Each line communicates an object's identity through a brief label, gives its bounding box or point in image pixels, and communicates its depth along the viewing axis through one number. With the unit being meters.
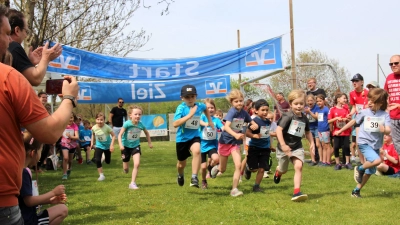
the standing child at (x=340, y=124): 11.76
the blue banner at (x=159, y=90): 16.59
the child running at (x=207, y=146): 8.89
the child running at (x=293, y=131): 7.27
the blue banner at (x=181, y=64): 14.99
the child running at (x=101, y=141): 10.64
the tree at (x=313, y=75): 36.94
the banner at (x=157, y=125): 29.67
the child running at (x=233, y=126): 7.95
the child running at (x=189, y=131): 7.93
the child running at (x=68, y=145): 11.34
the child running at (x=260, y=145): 8.36
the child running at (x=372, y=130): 7.09
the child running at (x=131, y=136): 9.50
